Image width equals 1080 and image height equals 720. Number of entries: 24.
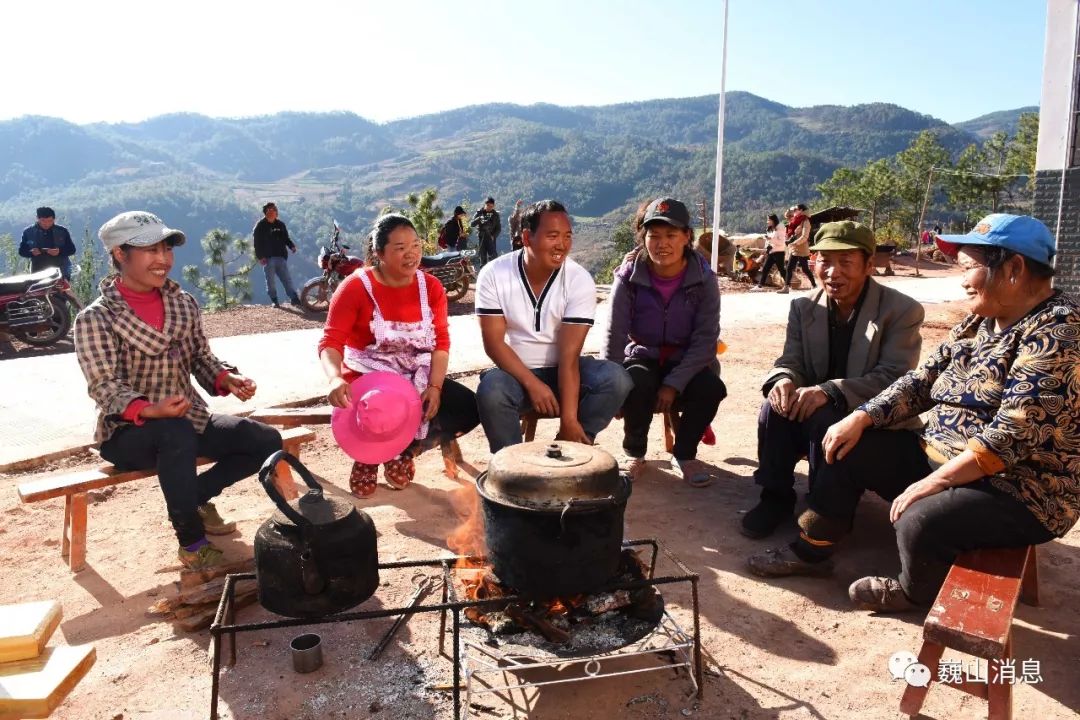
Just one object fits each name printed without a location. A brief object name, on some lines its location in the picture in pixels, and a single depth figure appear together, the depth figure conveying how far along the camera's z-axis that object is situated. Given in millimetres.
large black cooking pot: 2107
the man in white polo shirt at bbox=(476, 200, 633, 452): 3496
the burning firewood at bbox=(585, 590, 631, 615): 2285
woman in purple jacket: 3852
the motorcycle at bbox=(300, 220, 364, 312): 11391
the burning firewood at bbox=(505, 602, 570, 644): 2189
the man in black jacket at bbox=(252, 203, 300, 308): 11906
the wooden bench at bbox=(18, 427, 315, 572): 2994
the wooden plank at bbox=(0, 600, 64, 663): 1808
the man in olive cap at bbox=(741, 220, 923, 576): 3172
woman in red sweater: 3477
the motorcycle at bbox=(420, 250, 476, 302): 12078
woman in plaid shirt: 2910
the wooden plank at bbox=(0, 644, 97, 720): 1664
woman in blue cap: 2283
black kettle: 2086
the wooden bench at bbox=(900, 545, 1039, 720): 1896
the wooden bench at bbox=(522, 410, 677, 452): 3881
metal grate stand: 2012
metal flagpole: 15780
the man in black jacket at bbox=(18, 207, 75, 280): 9875
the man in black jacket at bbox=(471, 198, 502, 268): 14062
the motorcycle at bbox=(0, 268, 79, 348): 8711
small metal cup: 2330
